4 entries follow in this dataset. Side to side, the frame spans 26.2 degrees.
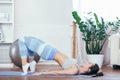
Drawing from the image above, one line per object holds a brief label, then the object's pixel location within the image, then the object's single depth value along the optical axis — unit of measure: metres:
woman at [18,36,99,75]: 3.72
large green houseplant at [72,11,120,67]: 4.88
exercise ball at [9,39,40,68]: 3.97
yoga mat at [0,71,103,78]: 3.65
